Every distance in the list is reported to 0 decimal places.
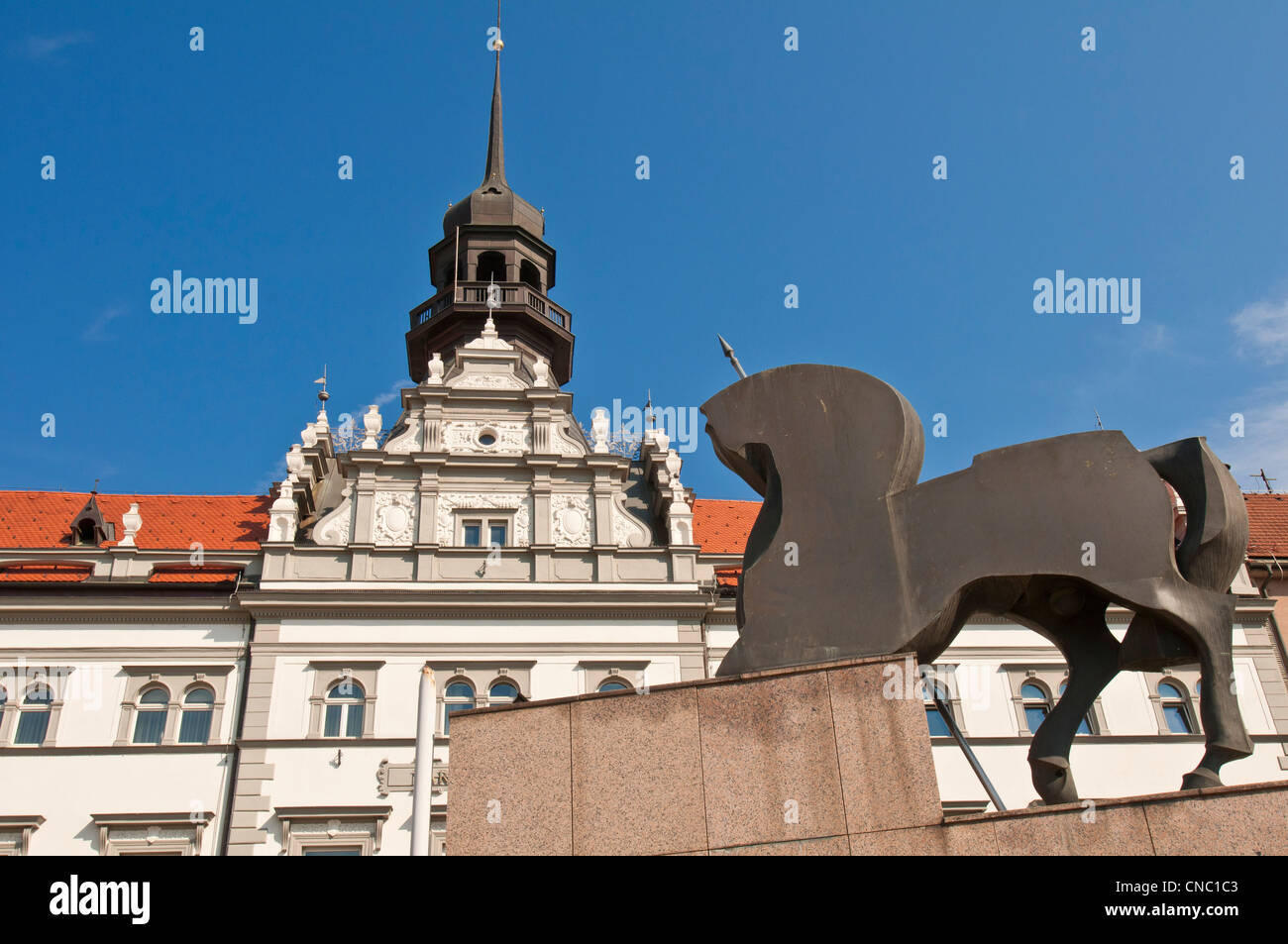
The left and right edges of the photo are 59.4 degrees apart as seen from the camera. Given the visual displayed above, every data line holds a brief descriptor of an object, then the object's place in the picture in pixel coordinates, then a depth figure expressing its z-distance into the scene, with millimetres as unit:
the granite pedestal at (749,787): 6238
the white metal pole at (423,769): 10148
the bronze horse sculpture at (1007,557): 7164
